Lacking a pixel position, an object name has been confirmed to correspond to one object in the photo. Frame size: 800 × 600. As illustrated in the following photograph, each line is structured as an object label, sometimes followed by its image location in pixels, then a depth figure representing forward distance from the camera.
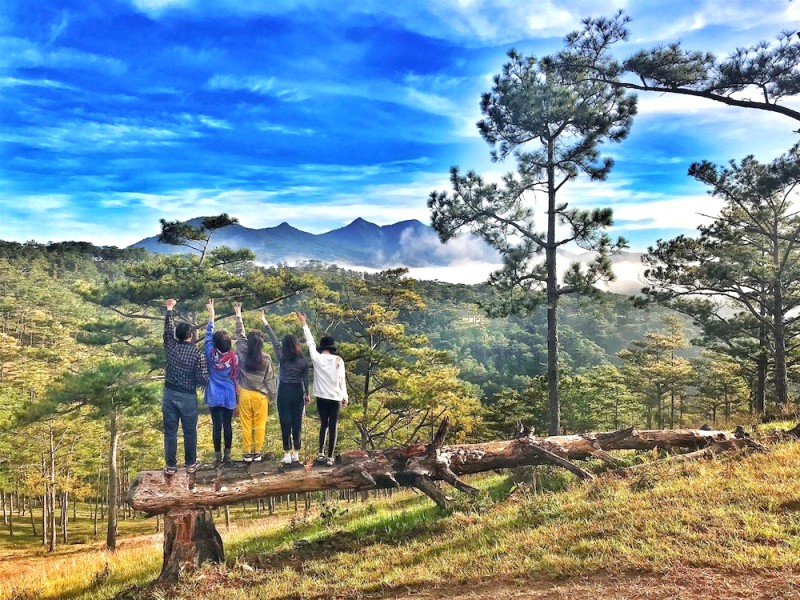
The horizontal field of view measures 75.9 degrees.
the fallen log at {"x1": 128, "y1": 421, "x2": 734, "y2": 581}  6.79
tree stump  6.65
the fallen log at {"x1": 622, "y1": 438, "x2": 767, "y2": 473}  7.98
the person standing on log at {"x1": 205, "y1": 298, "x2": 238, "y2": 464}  6.87
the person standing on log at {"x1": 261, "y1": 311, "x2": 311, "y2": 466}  7.02
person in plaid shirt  6.62
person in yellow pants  7.01
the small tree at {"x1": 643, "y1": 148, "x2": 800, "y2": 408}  16.70
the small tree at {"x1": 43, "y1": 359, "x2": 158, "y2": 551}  16.38
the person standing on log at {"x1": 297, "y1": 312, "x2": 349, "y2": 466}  7.07
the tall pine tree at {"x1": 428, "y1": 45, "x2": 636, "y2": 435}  13.55
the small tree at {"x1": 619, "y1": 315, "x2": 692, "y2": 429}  34.98
